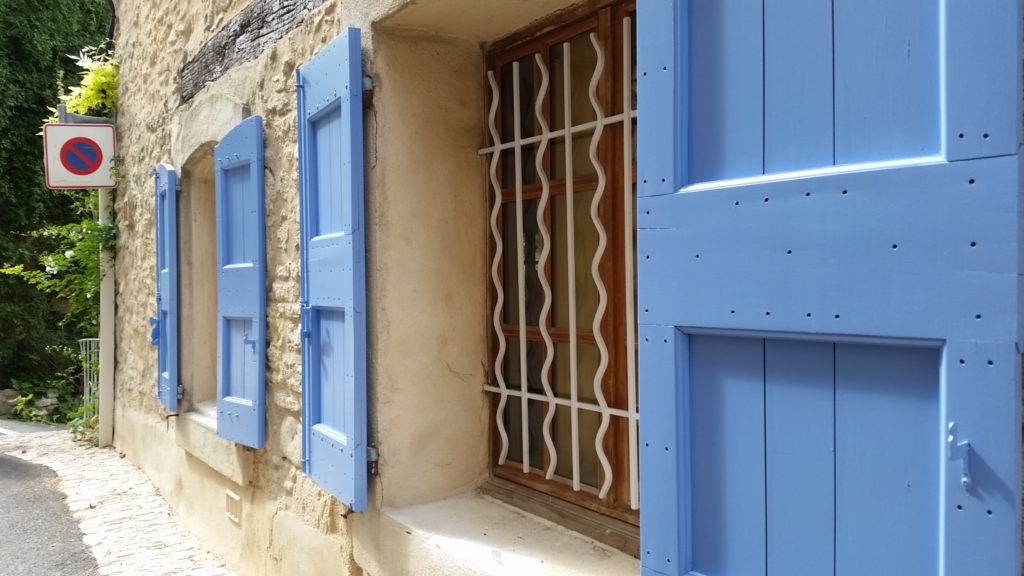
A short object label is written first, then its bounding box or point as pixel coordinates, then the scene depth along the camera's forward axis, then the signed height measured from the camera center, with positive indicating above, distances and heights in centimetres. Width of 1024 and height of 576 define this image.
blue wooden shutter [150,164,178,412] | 498 -2
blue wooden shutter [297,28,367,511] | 277 +1
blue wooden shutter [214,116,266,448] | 371 -5
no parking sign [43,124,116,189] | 640 +102
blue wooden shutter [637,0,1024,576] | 109 -3
